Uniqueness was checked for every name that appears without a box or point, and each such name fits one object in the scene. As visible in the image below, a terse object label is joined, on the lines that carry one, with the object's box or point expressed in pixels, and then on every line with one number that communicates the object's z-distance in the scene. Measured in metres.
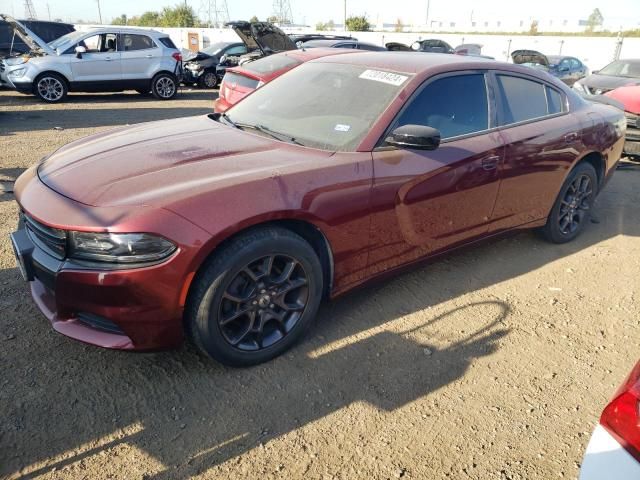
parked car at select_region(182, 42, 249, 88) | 15.52
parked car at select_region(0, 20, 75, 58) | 12.46
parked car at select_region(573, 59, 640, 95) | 9.82
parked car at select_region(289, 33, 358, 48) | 13.37
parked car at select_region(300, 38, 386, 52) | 11.70
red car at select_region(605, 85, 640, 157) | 7.18
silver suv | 11.20
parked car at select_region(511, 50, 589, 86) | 17.31
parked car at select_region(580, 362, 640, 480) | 1.42
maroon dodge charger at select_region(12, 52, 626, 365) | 2.36
